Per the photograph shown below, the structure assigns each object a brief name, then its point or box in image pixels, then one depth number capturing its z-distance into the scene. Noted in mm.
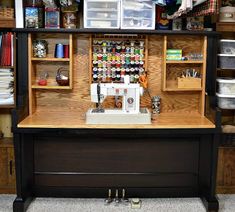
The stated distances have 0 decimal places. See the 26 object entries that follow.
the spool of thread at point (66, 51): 2397
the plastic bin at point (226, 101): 2397
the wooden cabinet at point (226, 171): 2439
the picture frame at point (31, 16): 2339
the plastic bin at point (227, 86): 2384
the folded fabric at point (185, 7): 2051
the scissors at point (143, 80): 2416
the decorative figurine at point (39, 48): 2388
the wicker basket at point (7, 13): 2347
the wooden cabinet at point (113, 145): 2303
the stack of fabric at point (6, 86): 2409
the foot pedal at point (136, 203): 2276
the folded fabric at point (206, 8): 2021
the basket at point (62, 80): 2404
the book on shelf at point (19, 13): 2339
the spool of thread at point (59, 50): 2389
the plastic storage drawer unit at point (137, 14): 2294
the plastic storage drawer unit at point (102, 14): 2296
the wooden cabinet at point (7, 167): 2405
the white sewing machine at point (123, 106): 2160
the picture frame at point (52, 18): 2364
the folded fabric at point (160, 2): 2167
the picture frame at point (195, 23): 2412
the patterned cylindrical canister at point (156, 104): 2461
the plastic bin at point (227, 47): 2404
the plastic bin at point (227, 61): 2405
